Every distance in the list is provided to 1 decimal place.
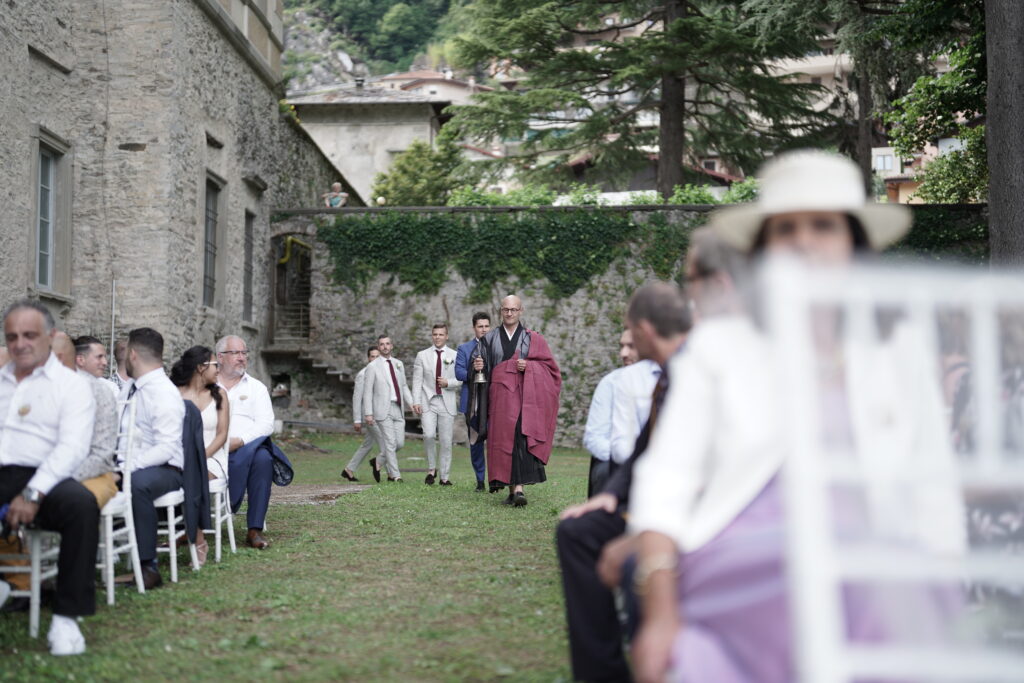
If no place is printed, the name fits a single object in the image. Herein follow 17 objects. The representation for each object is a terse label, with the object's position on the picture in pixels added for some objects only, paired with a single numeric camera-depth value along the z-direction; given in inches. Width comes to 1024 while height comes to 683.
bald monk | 410.0
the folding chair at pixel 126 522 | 219.9
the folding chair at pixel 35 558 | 191.2
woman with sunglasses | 284.0
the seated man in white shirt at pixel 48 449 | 184.2
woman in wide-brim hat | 79.5
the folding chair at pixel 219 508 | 282.2
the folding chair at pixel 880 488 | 72.0
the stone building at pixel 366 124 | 1518.2
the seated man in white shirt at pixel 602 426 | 242.8
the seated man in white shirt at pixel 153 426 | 245.8
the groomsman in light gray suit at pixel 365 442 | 528.1
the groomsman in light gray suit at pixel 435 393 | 519.2
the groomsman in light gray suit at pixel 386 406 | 522.3
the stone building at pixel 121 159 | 485.7
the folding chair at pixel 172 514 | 249.0
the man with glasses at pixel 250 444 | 310.0
